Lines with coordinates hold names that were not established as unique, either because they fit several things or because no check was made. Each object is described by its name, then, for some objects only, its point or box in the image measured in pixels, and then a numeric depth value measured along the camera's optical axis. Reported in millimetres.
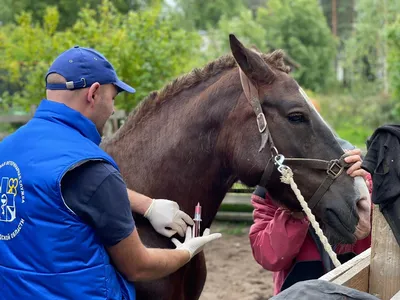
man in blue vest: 1917
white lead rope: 2498
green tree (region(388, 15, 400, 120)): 12711
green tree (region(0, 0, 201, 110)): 7941
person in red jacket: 2814
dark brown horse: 2588
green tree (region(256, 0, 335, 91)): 29172
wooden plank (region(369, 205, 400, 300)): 2053
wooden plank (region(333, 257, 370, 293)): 1888
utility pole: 40369
